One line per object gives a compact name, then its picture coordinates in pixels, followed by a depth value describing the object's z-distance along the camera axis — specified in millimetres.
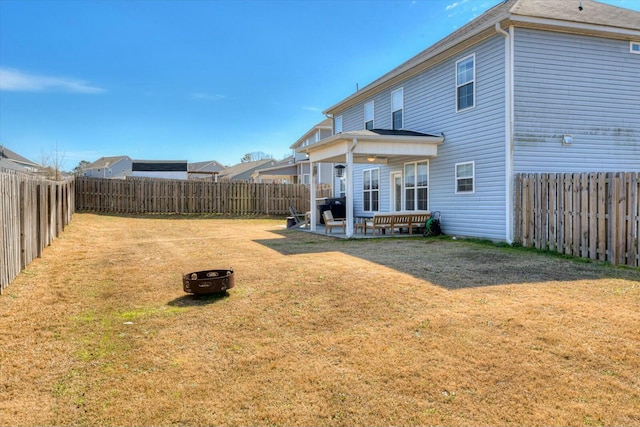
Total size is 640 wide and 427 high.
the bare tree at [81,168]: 67812
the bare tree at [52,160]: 35406
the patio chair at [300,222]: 17719
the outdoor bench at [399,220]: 13347
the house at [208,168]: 63781
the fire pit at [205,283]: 5328
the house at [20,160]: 34975
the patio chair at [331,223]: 14664
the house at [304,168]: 33125
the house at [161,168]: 45281
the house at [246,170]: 54594
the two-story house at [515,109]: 10594
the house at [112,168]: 62188
